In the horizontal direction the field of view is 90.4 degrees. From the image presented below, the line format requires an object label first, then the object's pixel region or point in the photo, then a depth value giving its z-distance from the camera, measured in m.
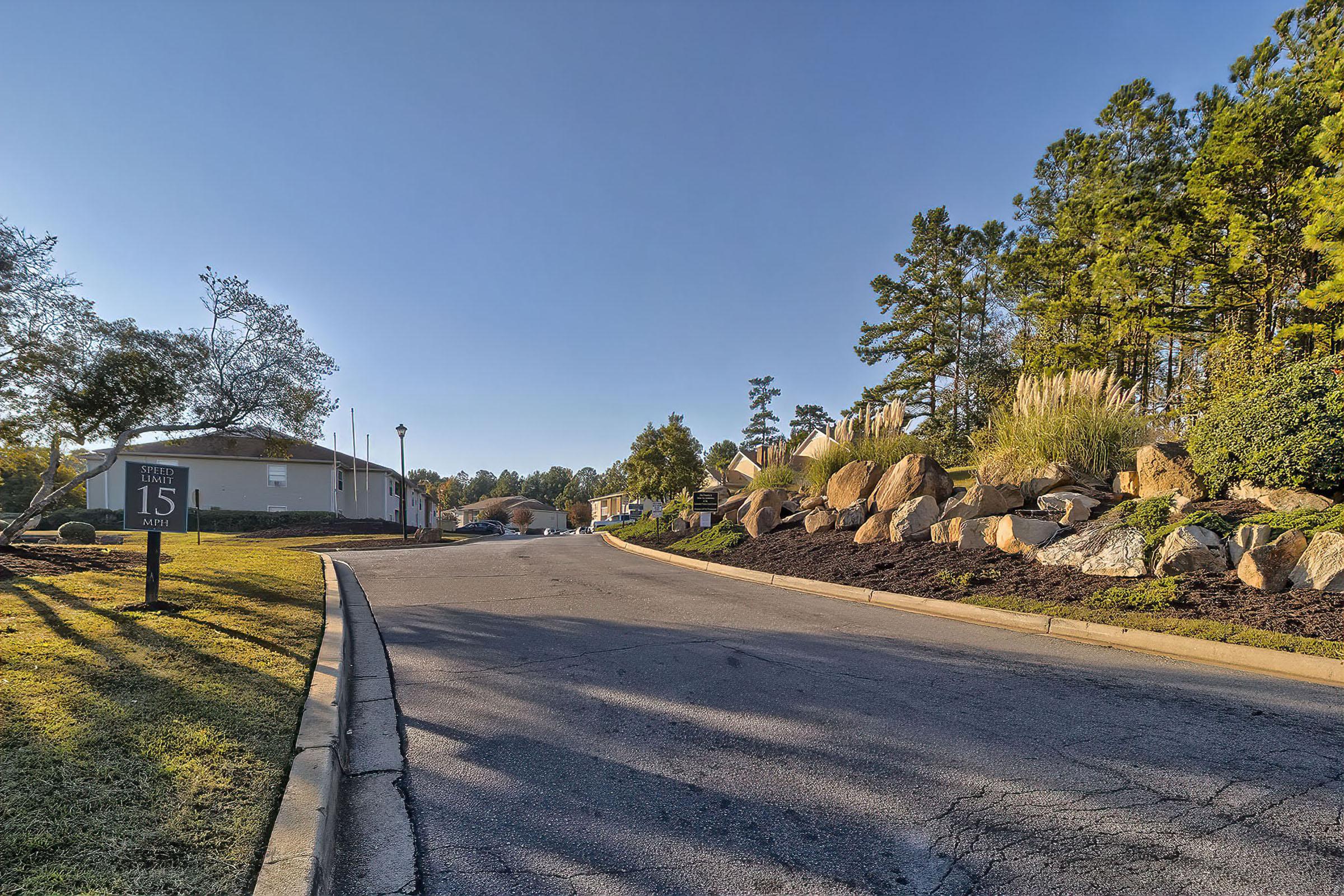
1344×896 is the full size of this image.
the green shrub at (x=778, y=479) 18.41
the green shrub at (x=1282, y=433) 7.95
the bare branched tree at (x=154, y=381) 10.84
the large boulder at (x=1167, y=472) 9.32
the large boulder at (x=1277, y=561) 6.97
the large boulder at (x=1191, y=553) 7.60
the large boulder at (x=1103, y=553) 8.22
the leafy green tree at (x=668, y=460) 38.41
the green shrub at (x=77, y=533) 16.88
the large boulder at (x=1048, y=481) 10.83
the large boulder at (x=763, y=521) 15.71
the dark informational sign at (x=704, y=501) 17.91
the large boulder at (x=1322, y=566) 6.59
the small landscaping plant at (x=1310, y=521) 7.03
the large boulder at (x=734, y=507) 18.34
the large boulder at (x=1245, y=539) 7.35
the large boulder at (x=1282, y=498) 7.79
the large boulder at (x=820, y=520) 13.96
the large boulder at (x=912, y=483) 12.29
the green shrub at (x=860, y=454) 15.12
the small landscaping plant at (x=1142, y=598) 7.15
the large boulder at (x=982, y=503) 10.83
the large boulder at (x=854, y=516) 13.27
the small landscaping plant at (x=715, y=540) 15.70
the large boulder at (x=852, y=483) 13.82
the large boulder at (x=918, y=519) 11.57
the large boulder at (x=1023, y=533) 9.65
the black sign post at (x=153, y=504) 6.88
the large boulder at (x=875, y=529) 12.14
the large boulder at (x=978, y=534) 10.31
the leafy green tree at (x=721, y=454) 85.75
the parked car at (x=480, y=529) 43.96
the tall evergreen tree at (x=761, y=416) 90.94
